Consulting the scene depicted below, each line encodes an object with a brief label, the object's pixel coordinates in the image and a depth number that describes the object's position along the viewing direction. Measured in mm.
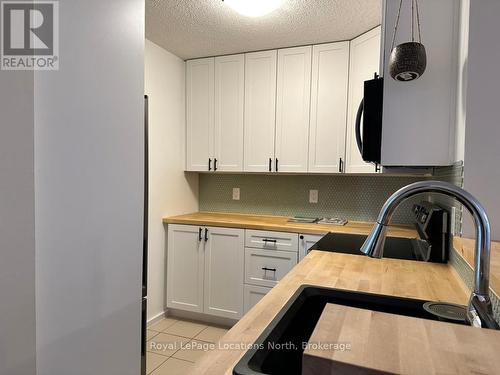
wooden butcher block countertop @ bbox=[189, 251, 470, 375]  693
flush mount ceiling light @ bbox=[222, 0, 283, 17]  2031
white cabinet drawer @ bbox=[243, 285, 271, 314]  2721
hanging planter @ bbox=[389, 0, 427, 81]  1195
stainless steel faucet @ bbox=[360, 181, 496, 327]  605
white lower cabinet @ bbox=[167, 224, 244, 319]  2805
